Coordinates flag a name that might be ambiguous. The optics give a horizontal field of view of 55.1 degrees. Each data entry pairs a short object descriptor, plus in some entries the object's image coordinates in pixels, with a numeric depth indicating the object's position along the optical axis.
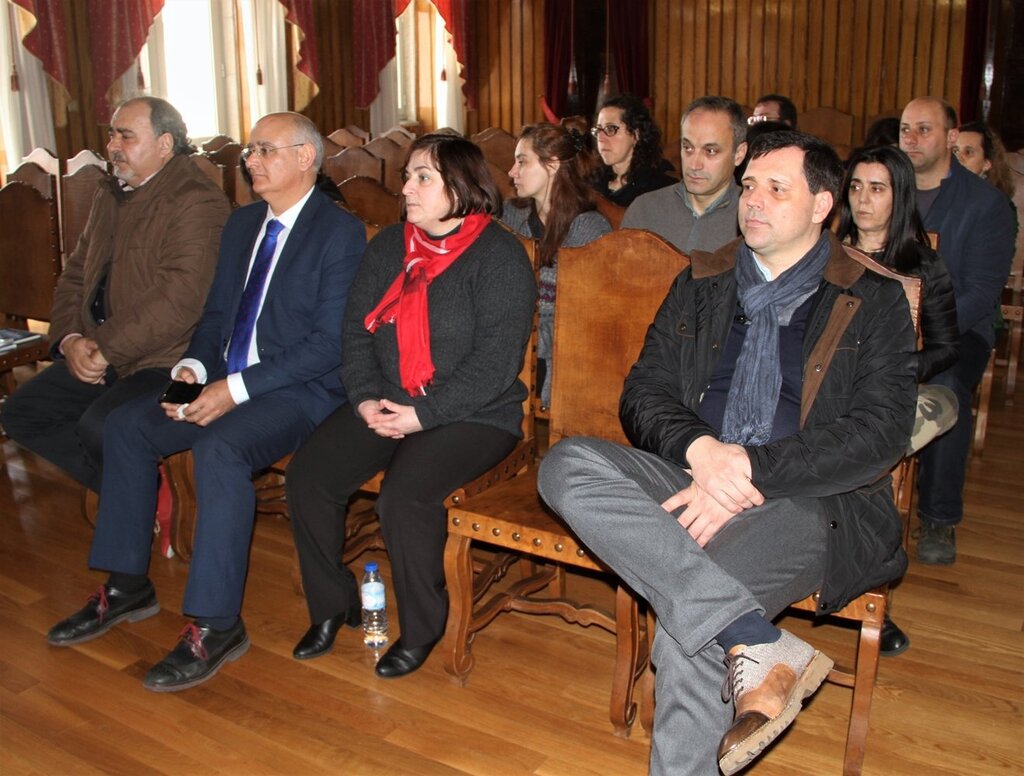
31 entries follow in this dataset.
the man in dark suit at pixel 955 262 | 3.01
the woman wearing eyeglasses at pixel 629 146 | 3.79
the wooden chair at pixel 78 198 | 4.21
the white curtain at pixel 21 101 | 7.09
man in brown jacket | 2.99
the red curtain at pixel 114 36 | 7.59
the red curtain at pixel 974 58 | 7.78
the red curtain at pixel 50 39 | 7.11
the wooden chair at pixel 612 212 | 3.28
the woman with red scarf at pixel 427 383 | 2.44
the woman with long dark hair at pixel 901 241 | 2.54
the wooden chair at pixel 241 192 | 5.56
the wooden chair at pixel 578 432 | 2.18
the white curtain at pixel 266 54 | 8.89
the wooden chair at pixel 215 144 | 7.81
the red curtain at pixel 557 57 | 9.38
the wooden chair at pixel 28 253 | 3.99
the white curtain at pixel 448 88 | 10.13
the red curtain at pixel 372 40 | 9.62
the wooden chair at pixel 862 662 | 1.91
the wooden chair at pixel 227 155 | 6.94
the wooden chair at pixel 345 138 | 8.61
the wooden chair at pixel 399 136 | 7.41
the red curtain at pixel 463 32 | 9.76
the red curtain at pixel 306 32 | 8.94
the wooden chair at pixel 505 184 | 4.56
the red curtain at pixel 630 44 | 9.12
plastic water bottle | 2.56
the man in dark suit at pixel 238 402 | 2.46
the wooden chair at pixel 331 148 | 7.57
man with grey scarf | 1.75
